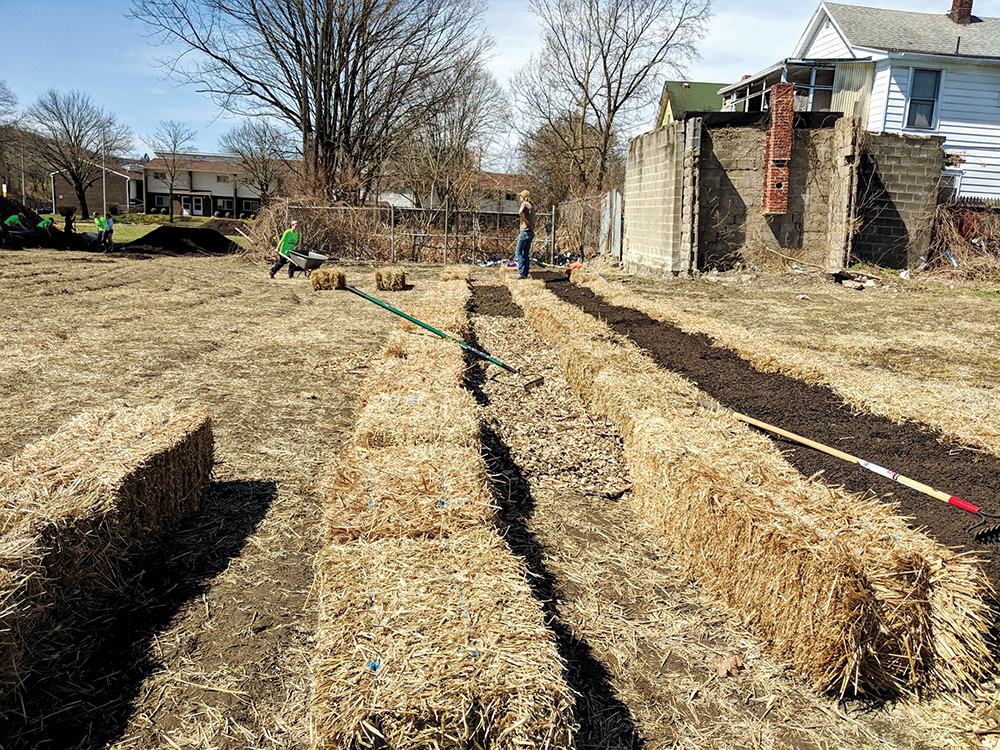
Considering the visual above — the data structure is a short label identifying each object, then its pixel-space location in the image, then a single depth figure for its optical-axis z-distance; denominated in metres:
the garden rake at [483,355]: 7.36
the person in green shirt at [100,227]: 23.23
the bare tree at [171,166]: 65.85
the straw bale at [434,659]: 1.97
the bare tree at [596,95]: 35.22
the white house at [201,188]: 70.00
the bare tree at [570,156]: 36.38
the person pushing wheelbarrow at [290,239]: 15.33
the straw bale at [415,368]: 5.49
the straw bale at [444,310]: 8.78
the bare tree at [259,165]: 61.20
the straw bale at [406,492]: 3.05
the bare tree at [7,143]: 54.31
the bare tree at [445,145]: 32.28
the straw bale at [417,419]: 4.21
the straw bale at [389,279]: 15.92
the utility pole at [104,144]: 63.06
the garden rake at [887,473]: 3.66
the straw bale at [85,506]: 2.51
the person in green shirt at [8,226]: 22.69
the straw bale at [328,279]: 15.00
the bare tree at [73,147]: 59.99
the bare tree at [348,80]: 26.33
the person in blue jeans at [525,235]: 15.62
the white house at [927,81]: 23.50
